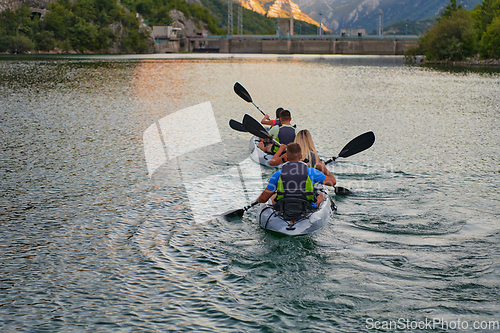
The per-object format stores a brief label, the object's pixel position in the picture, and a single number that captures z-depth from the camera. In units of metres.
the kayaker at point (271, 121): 17.17
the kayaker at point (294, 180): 9.70
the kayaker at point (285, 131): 14.20
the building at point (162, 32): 179.02
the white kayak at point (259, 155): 16.41
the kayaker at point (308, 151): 11.16
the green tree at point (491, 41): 82.99
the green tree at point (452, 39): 89.75
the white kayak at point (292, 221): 9.94
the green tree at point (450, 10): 108.17
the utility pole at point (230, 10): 182.48
